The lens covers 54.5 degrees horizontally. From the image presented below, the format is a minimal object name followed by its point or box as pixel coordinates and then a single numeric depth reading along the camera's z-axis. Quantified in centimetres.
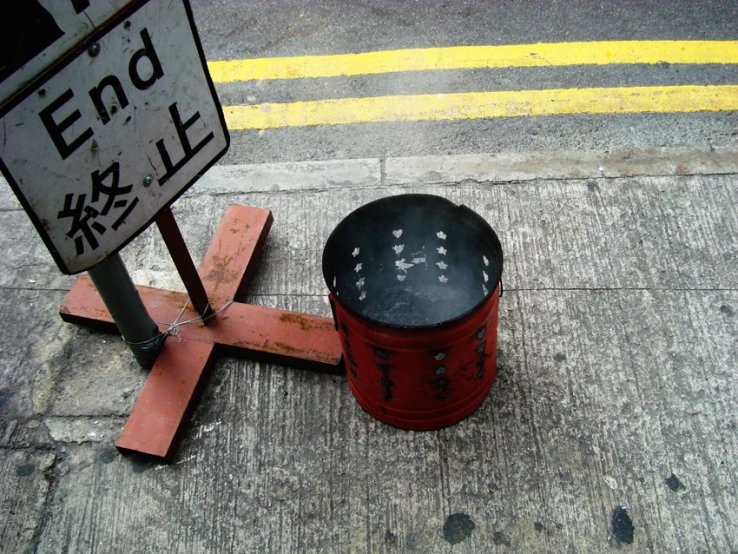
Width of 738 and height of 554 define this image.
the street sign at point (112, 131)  180
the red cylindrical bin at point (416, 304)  235
